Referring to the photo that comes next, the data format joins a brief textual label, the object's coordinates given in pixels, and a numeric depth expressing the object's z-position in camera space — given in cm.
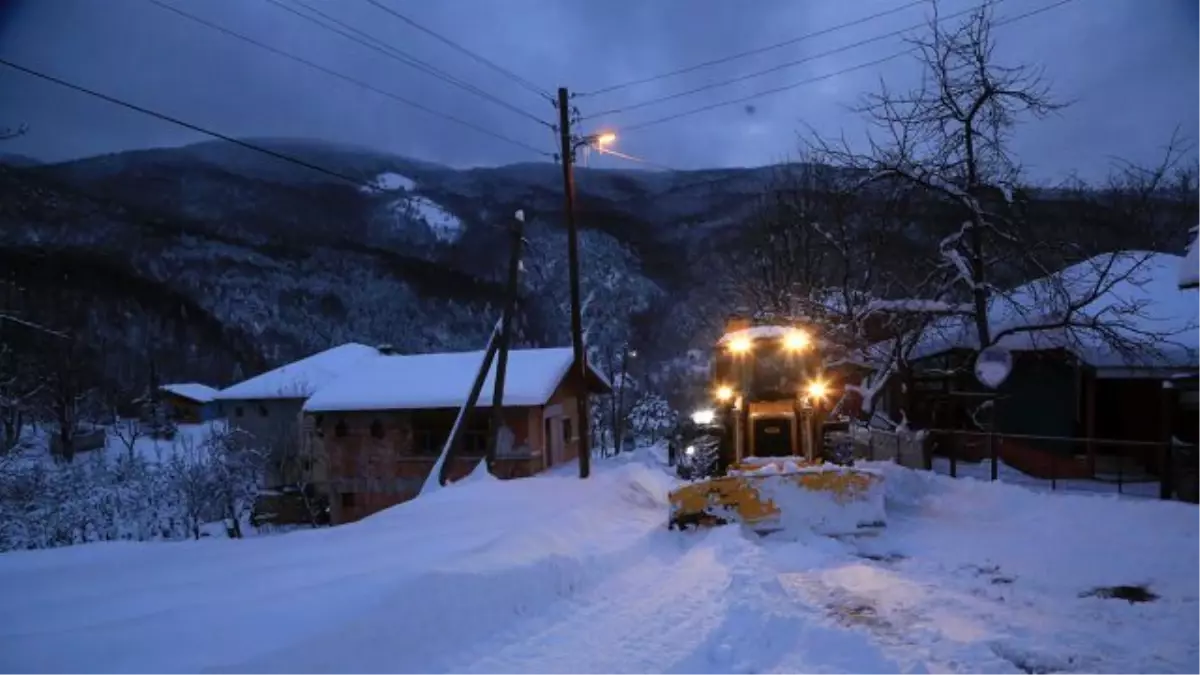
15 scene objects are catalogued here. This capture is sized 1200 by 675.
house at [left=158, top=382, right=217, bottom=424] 6162
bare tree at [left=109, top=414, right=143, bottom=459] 4315
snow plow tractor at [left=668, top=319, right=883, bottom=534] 947
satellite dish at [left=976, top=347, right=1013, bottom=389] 1487
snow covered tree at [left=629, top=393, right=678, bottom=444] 5094
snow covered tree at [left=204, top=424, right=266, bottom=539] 2850
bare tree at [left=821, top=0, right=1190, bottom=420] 1589
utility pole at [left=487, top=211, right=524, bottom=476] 1631
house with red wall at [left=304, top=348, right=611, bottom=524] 2564
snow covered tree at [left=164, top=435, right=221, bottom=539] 2775
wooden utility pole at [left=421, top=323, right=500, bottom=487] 1547
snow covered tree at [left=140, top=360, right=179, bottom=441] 5081
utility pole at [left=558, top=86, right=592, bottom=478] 1681
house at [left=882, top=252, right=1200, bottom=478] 1631
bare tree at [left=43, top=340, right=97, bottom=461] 3647
